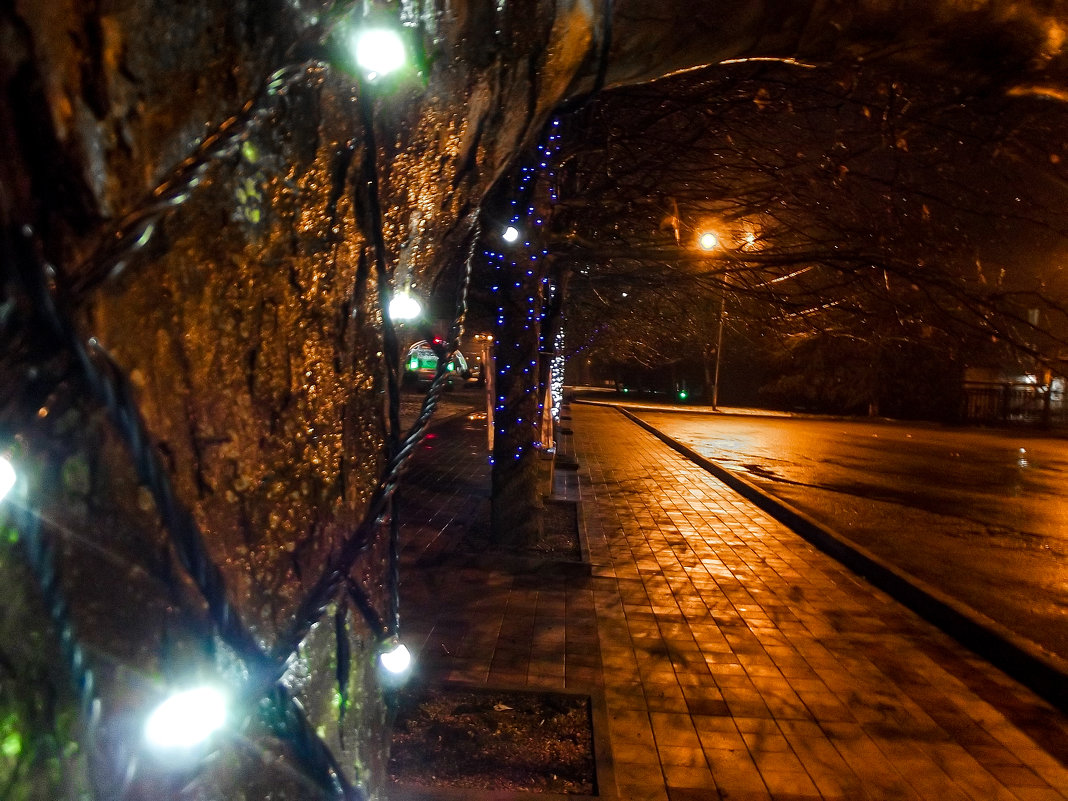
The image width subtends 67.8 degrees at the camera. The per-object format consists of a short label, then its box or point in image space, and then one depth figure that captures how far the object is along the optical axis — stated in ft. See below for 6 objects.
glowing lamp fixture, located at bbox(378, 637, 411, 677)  4.95
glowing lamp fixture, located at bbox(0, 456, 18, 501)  2.42
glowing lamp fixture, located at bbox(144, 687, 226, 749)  2.91
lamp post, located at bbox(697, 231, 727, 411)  22.17
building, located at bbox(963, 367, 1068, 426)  126.82
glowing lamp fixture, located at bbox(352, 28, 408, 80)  3.92
